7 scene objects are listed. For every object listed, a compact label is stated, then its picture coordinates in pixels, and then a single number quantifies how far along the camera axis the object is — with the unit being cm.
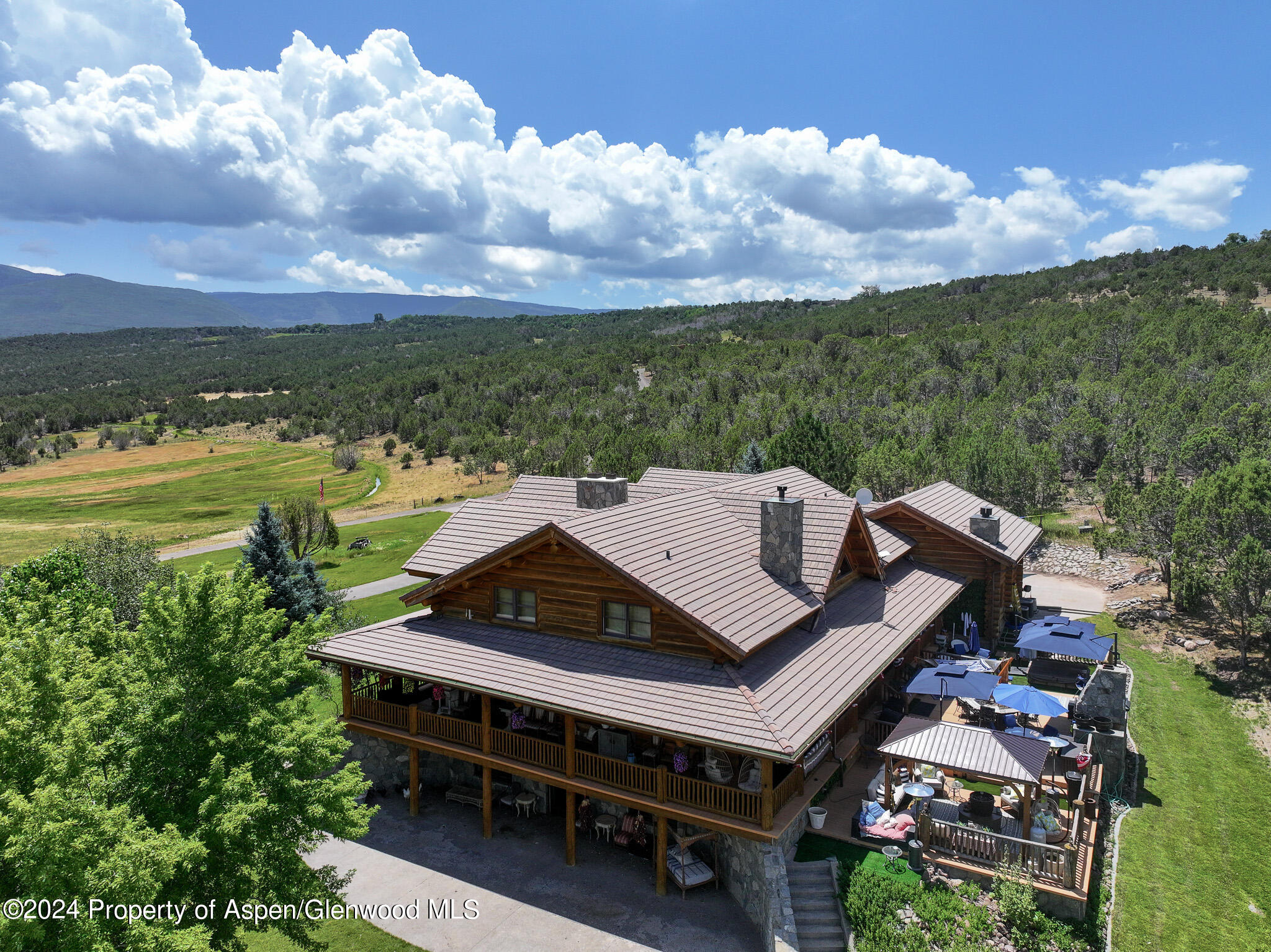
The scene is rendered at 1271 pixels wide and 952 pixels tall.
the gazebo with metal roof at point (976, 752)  1357
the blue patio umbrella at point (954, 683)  1773
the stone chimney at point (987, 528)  2625
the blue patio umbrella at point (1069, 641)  2033
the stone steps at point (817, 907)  1273
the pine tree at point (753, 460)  4619
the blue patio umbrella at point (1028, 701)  1638
